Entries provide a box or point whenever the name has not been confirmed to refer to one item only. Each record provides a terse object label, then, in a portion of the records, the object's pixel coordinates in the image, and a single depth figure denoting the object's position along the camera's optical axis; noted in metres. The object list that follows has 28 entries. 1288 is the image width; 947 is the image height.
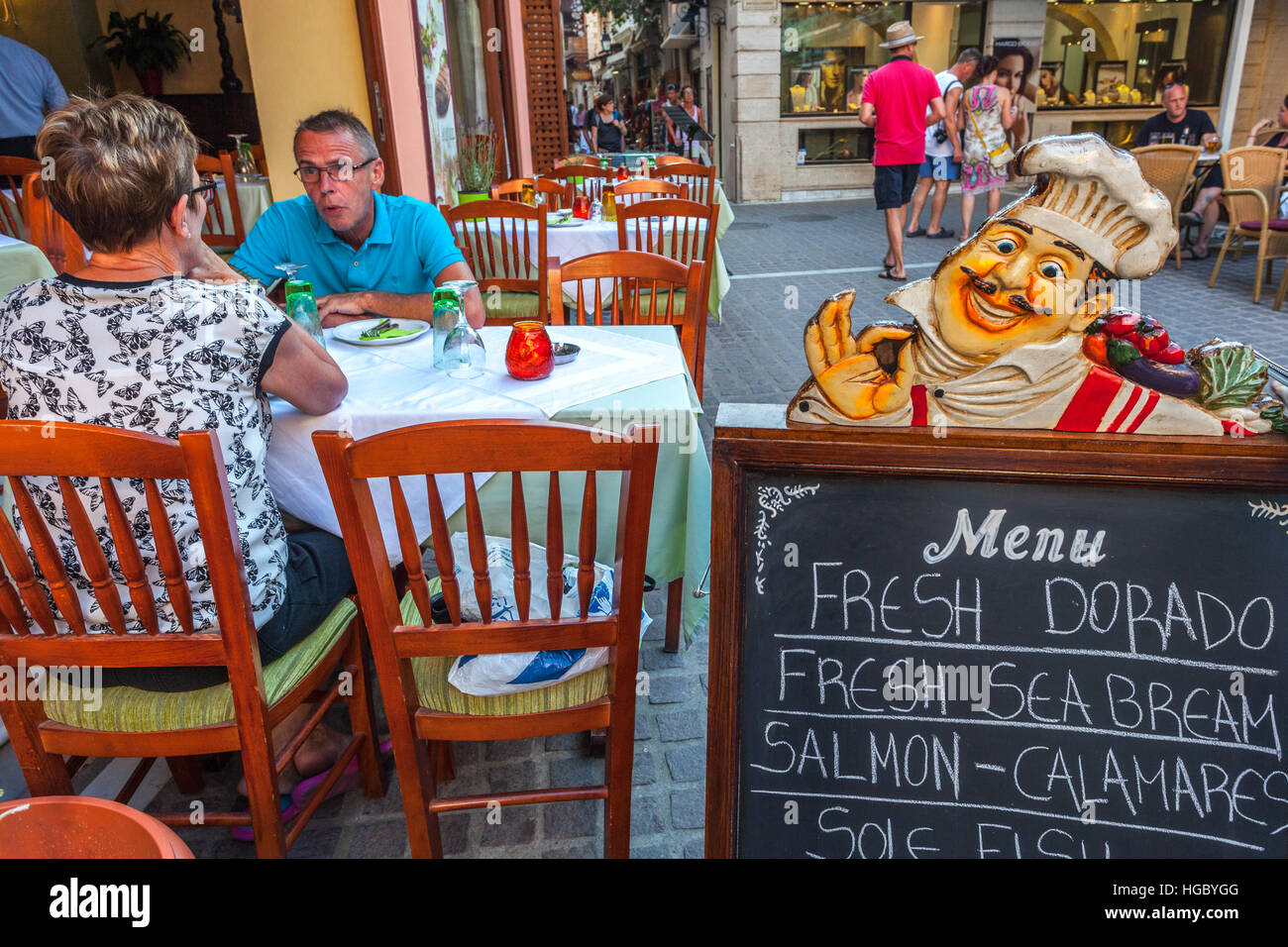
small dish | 2.29
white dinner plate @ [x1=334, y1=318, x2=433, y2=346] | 2.48
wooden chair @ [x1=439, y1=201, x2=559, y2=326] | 4.00
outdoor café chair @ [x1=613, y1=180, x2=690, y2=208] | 5.60
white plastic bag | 1.60
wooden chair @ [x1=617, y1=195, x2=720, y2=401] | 4.39
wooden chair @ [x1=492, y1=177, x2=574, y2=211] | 5.84
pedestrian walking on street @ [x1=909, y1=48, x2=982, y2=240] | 8.53
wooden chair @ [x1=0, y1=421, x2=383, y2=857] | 1.24
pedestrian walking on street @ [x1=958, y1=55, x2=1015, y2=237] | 7.90
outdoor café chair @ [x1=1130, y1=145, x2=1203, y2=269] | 6.66
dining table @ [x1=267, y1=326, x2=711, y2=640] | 1.93
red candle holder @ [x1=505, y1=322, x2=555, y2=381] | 2.11
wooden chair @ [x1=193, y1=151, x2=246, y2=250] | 5.31
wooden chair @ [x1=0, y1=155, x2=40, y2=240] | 4.65
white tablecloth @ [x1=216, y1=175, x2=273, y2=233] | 5.81
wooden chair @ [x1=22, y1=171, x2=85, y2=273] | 2.97
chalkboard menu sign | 1.16
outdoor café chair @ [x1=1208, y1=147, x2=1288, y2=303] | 6.28
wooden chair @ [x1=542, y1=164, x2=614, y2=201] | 6.63
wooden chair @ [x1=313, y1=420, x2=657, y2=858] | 1.24
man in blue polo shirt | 2.84
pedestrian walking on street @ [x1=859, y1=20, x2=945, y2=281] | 7.07
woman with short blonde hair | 1.52
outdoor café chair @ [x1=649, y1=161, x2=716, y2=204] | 6.48
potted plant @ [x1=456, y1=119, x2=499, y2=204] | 6.09
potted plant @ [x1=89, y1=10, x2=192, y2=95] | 9.23
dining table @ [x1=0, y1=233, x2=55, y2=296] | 3.34
